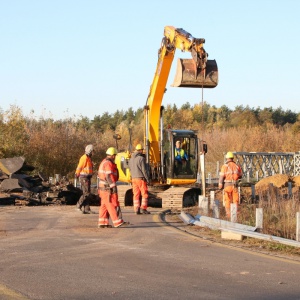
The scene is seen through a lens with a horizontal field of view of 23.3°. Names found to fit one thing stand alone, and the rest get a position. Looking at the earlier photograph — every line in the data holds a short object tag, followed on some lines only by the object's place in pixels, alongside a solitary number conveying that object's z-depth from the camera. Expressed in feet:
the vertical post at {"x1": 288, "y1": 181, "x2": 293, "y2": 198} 87.06
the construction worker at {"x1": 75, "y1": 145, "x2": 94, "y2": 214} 67.00
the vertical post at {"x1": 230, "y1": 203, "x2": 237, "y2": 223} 52.65
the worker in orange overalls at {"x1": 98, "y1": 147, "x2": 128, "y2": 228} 54.95
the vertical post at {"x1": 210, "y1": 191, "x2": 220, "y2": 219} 58.09
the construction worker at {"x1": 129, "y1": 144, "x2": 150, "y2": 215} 67.67
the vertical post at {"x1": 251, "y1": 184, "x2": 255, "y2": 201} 83.05
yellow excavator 76.69
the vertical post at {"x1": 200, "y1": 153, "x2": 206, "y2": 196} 64.66
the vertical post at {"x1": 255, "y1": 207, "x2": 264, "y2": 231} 47.73
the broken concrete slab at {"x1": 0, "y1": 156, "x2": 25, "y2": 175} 101.30
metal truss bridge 146.30
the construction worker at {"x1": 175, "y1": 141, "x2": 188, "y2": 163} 79.71
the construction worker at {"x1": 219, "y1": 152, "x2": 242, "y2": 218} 64.64
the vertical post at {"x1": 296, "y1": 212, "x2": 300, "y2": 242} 43.65
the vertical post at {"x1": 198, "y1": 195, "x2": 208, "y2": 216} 61.62
